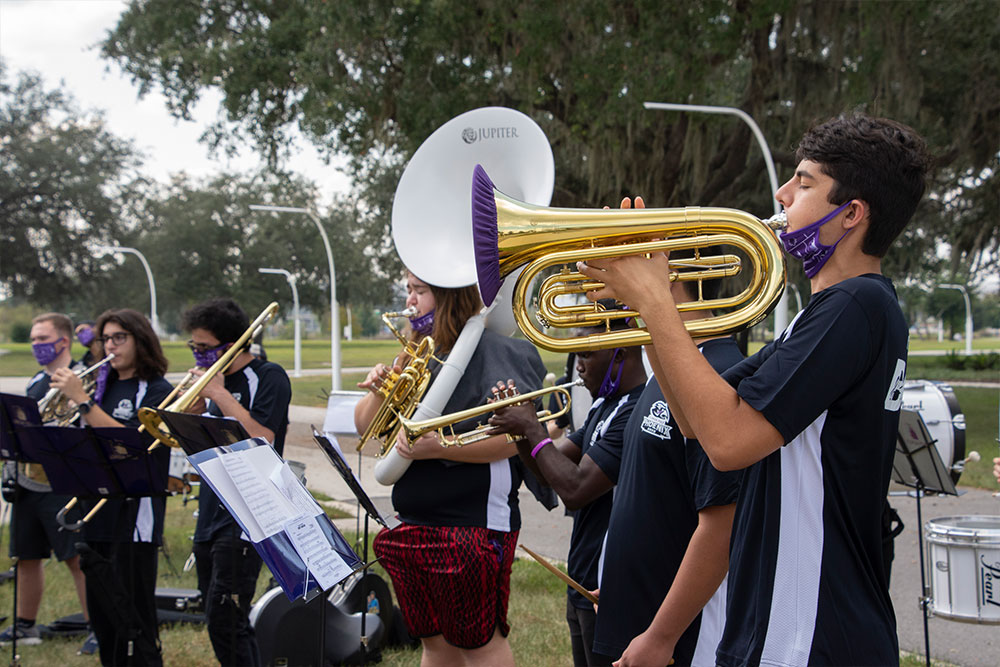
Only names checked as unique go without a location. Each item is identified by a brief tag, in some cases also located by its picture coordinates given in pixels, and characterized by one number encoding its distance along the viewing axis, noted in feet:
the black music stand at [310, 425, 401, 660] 10.62
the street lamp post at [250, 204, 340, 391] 76.07
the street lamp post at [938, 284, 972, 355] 136.36
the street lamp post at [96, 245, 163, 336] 110.12
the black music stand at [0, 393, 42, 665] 15.14
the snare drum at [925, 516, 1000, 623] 14.02
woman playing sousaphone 10.67
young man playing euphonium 5.74
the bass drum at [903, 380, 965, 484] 17.47
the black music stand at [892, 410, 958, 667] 13.76
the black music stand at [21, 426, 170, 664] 13.70
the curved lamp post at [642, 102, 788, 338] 35.99
